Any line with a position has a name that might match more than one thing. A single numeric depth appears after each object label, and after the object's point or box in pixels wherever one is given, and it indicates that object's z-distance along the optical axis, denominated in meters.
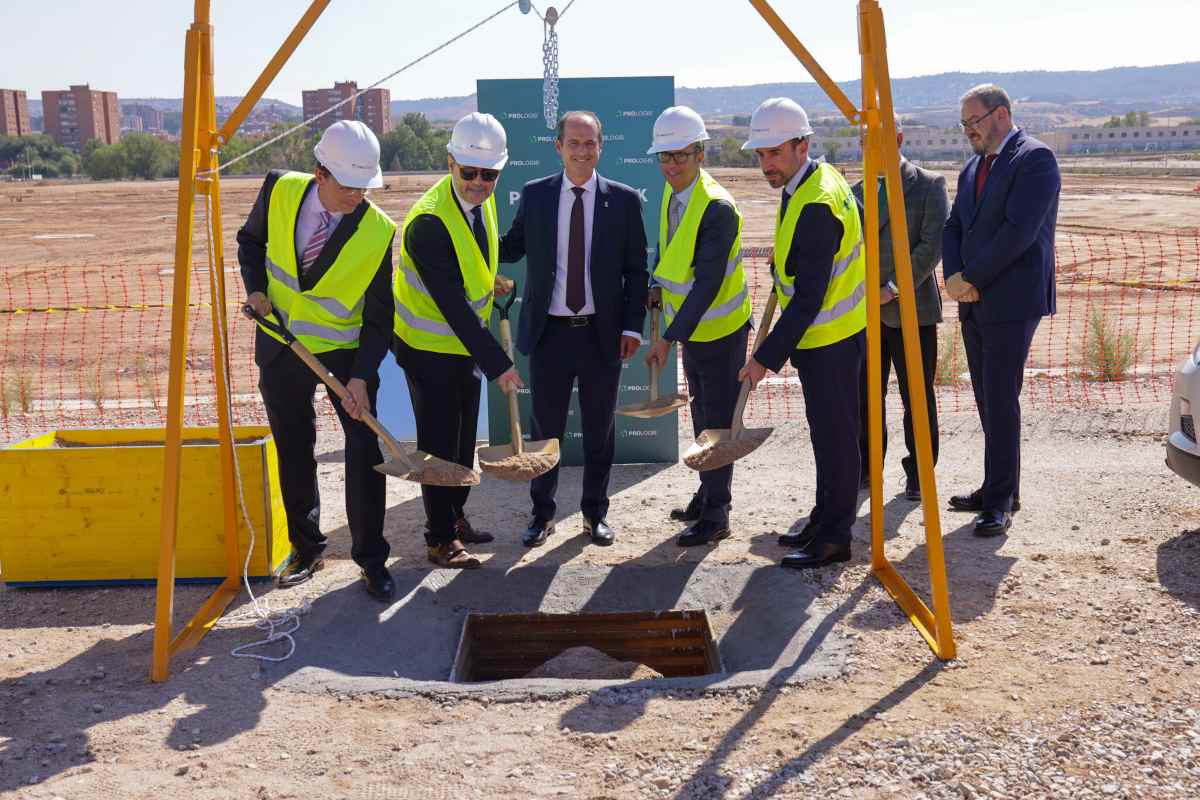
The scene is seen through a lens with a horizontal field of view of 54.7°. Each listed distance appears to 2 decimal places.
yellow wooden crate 5.29
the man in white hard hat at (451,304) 5.14
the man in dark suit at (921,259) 6.18
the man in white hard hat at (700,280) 5.43
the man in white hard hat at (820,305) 5.03
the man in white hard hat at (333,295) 4.88
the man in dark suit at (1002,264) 5.58
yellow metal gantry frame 4.30
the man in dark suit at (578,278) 5.58
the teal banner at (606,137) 6.96
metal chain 6.50
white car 5.46
